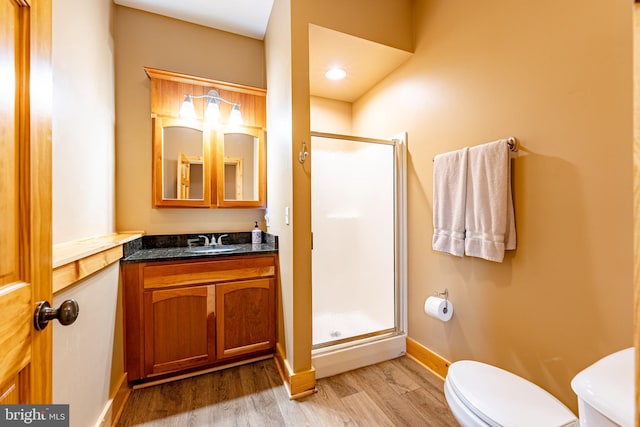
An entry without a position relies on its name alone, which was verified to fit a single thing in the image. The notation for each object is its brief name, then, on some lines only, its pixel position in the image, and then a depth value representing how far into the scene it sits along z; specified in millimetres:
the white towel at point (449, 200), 1573
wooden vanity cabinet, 1732
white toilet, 676
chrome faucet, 2367
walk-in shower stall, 2061
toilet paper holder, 1714
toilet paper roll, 1697
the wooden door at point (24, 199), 561
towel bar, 1368
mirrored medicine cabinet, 2223
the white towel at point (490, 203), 1372
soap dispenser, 2469
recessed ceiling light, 2242
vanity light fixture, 2244
